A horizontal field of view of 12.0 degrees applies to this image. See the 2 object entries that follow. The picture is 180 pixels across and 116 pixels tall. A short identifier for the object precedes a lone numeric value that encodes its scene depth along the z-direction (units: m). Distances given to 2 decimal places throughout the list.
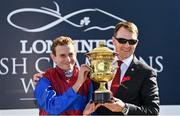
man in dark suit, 4.15
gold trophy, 4.10
